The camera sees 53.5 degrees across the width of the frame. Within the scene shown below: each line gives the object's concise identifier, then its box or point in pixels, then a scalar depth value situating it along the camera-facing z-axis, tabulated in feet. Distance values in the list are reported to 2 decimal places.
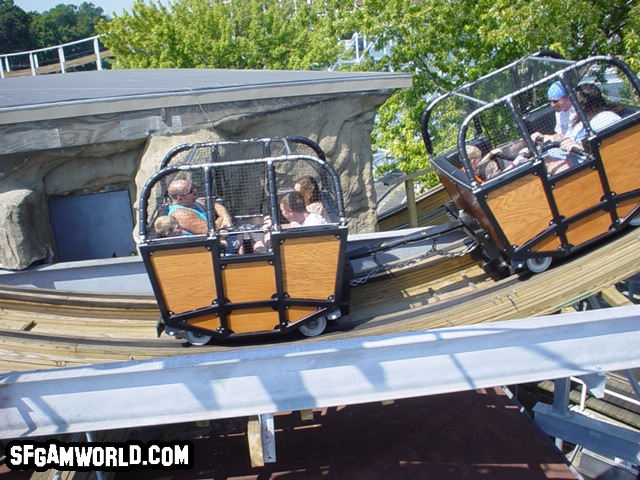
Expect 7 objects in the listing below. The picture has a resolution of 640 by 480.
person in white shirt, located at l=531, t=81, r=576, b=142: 16.43
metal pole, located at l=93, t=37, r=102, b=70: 66.48
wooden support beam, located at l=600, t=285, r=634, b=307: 14.21
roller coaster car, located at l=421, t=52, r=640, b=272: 15.57
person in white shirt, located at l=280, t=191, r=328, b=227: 16.11
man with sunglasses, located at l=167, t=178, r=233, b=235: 15.96
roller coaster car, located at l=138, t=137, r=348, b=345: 14.98
